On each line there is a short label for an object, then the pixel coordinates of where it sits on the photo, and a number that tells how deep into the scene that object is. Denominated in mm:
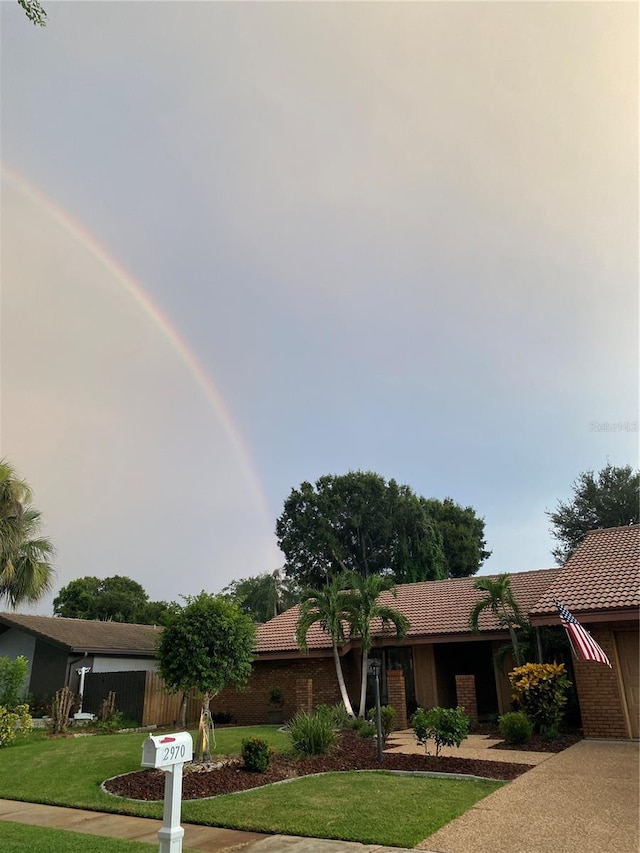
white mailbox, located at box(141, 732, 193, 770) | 4645
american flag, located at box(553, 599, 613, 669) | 10484
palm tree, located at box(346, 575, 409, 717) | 17156
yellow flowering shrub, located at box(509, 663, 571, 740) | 12844
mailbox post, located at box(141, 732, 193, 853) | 4484
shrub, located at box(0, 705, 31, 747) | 15133
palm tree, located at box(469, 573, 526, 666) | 15538
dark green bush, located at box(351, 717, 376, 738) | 13750
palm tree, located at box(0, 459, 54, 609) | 19656
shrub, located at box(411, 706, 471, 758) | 10305
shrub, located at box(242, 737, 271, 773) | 10078
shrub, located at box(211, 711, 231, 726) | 20141
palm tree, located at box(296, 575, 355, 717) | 17219
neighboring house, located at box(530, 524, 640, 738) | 12422
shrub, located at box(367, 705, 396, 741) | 13688
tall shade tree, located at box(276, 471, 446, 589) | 42875
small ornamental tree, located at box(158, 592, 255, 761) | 11008
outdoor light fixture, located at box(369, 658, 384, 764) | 10758
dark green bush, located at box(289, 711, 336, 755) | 11445
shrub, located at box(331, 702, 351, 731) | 15267
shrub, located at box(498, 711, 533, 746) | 12062
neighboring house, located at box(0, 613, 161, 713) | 22125
